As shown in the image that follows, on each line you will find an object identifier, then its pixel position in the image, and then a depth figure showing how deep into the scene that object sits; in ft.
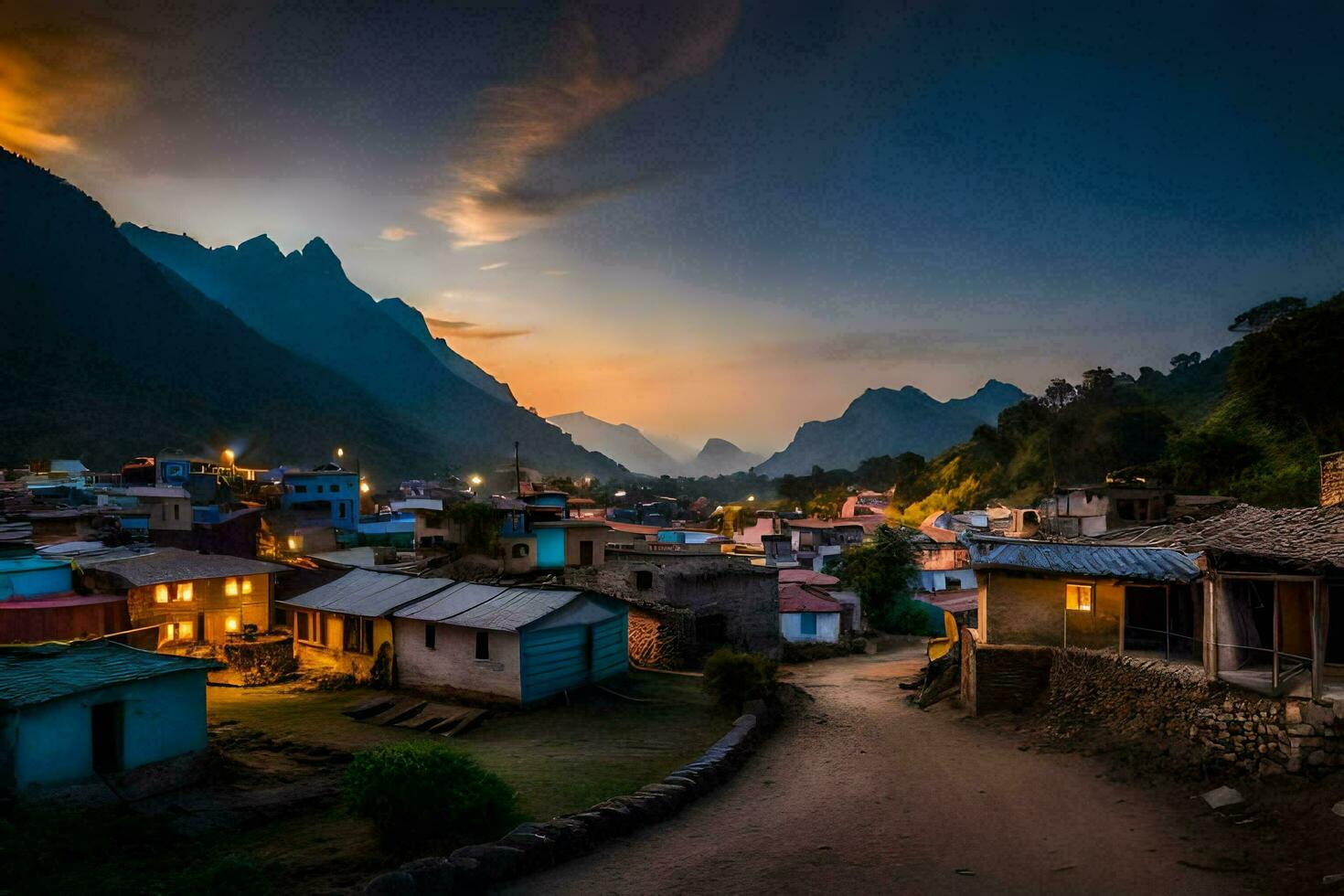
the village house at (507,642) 61.72
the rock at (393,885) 25.35
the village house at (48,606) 69.62
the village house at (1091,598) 49.88
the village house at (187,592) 78.12
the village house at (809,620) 122.72
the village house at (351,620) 71.77
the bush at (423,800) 32.35
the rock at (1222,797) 33.55
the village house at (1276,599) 35.55
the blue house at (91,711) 37.06
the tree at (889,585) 149.69
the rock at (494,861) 28.50
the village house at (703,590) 88.84
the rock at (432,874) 26.45
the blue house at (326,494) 186.60
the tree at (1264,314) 165.89
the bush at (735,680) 60.54
